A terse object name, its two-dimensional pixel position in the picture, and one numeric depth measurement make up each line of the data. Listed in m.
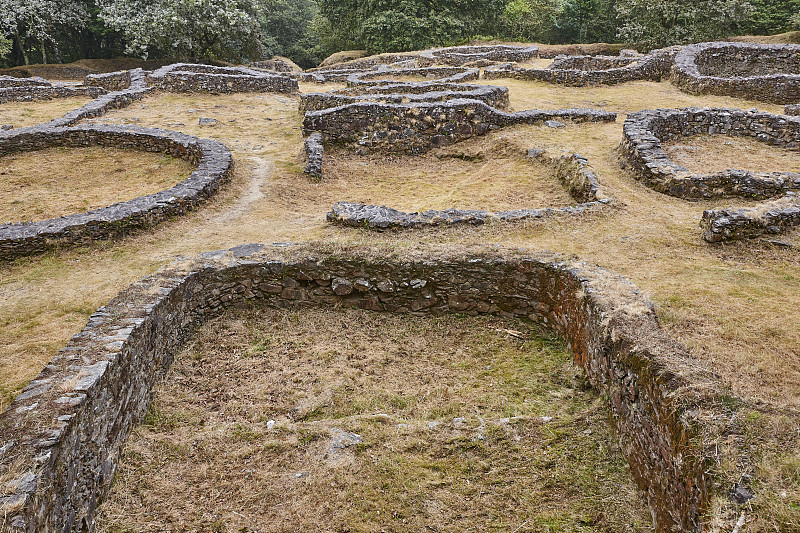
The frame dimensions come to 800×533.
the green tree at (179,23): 28.78
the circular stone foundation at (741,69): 16.97
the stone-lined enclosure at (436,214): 8.58
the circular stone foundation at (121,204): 8.40
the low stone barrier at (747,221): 7.42
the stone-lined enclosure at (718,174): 7.48
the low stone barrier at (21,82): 22.86
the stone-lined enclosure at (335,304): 3.60
